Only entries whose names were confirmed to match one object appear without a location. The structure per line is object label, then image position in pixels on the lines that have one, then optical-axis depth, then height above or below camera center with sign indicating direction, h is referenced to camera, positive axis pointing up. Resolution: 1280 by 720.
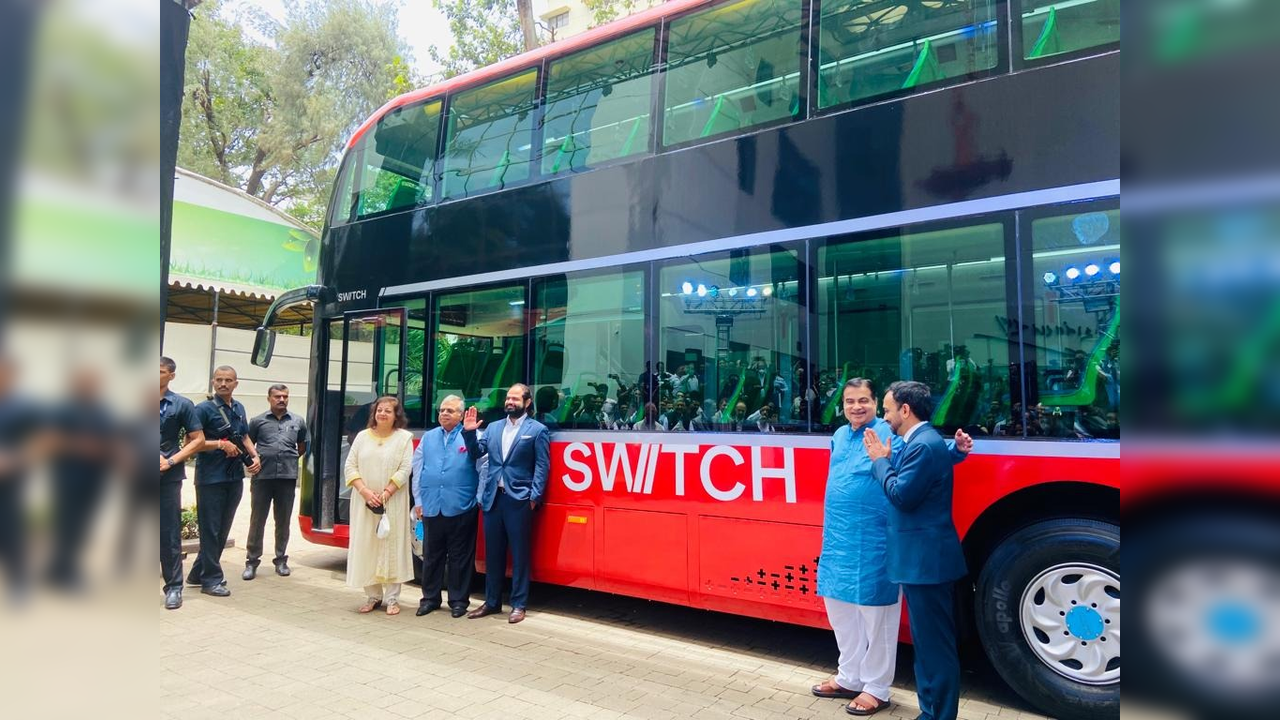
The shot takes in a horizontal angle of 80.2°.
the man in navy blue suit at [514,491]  5.62 -0.70
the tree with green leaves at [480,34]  16.06 +7.70
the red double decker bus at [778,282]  3.86 +0.76
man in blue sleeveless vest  5.88 -0.86
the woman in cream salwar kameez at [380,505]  5.96 -0.88
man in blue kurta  3.92 -0.87
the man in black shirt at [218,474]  6.43 -0.70
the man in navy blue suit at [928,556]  3.41 -0.69
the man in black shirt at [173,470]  5.77 -0.59
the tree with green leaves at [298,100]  23.14 +9.19
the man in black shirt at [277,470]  7.15 -0.73
